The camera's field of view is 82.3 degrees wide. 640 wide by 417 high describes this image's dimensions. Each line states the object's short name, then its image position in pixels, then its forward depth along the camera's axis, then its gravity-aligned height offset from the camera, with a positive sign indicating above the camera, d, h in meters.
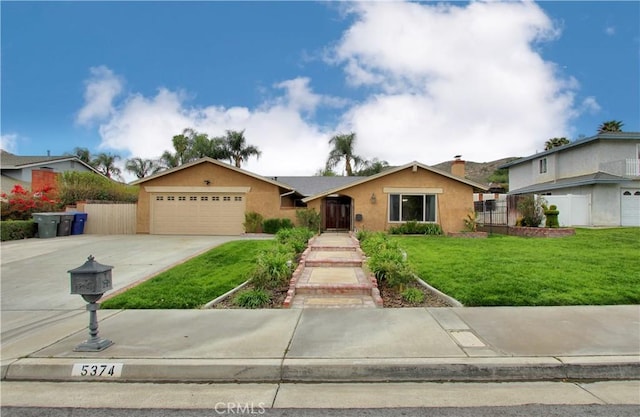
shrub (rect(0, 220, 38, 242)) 16.81 -0.90
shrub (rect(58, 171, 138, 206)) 22.78 +1.40
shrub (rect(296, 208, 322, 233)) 18.44 -0.42
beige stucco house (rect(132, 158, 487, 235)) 18.84 +0.63
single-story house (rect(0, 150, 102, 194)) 24.80 +3.27
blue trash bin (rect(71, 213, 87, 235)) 19.81 -0.70
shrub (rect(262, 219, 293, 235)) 19.08 -0.75
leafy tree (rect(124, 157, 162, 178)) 39.78 +4.83
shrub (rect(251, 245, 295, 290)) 7.68 -1.31
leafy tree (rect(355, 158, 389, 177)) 39.38 +4.76
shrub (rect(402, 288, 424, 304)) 6.89 -1.62
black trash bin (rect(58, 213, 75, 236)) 19.05 -0.72
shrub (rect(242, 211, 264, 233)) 19.41 -0.61
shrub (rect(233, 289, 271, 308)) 6.79 -1.67
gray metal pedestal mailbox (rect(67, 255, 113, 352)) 4.59 -0.97
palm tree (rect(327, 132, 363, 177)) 39.41 +6.35
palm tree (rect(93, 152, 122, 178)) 41.92 +5.32
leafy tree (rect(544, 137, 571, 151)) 36.42 +7.02
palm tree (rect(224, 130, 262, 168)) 36.56 +6.37
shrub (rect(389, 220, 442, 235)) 17.78 -0.89
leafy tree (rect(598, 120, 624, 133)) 33.91 +8.02
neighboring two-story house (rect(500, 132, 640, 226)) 20.59 +1.80
